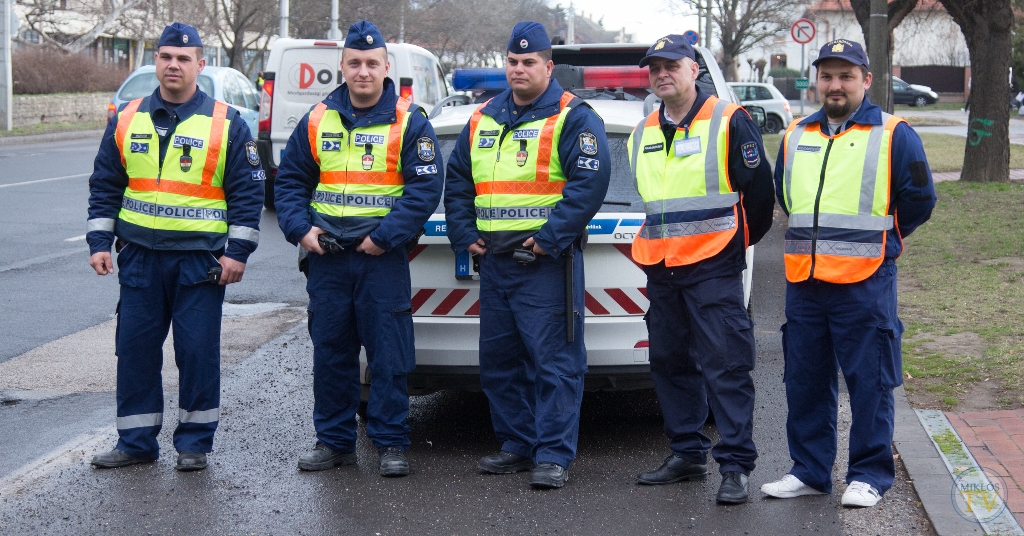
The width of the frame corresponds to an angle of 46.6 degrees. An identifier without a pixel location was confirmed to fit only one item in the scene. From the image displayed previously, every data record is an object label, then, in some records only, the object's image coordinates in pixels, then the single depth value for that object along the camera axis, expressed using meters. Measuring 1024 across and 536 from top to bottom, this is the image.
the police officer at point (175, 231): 5.18
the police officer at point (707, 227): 4.77
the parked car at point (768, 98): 32.81
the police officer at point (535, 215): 4.94
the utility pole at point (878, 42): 13.77
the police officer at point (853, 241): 4.53
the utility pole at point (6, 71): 28.64
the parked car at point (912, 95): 54.53
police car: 5.28
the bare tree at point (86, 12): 41.91
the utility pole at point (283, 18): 32.19
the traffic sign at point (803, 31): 24.60
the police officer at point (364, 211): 5.07
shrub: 34.28
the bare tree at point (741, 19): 49.56
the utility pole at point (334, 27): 33.66
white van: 15.25
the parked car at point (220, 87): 18.27
